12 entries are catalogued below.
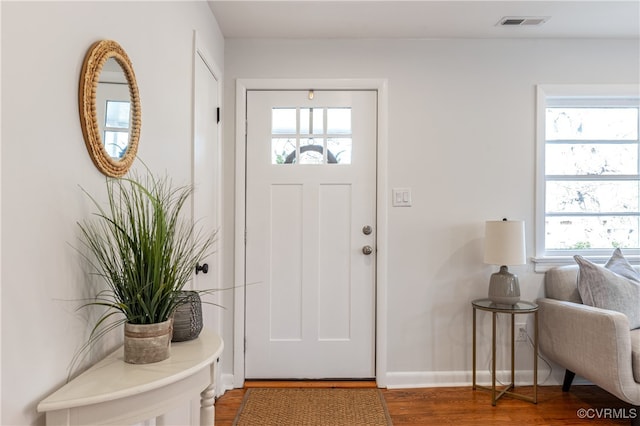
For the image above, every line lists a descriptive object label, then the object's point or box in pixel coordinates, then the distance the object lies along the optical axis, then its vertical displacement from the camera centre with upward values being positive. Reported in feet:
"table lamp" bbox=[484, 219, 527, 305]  8.18 -0.71
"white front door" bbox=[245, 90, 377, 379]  9.17 -1.11
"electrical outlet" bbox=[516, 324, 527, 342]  9.16 -2.56
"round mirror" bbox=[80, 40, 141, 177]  3.67 +1.03
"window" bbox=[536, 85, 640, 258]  9.56 +0.98
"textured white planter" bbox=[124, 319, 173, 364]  3.65 -1.14
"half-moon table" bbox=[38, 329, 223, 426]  2.99 -1.36
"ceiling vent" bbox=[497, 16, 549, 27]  8.15 +3.95
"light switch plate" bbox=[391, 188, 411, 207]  9.12 +0.43
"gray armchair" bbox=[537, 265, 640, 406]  6.89 -2.19
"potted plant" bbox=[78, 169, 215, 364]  3.65 -0.58
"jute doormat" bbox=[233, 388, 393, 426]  7.46 -3.69
